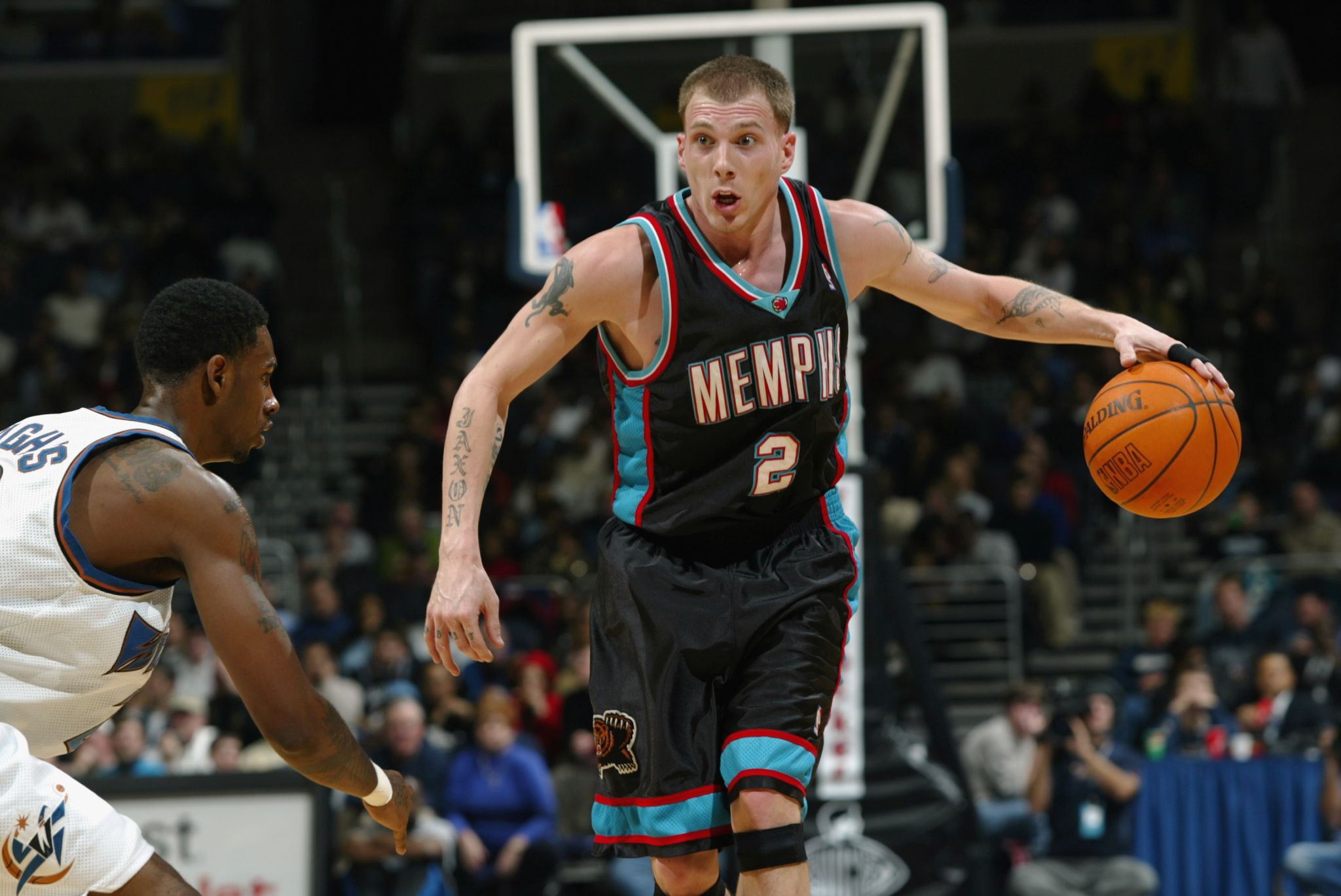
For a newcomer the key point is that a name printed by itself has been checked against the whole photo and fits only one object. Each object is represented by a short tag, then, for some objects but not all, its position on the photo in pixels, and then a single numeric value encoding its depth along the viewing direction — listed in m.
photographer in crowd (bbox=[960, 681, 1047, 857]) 20.17
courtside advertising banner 15.65
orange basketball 8.26
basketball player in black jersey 7.87
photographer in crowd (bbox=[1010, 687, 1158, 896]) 17.92
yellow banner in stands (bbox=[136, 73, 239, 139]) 37.28
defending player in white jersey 6.44
